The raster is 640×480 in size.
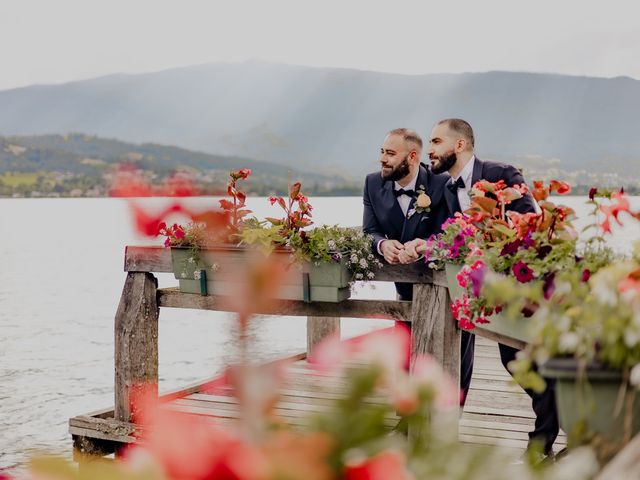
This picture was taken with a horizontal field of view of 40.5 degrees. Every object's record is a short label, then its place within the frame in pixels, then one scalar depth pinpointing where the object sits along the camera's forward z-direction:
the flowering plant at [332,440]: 0.74
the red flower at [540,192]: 3.25
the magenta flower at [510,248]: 3.25
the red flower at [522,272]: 3.06
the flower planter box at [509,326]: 3.31
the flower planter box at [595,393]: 2.09
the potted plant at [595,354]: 2.01
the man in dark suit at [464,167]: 4.73
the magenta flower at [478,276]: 3.40
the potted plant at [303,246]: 4.73
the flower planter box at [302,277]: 4.86
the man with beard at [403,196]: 5.32
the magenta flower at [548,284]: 2.93
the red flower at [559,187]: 3.32
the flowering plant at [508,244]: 3.06
